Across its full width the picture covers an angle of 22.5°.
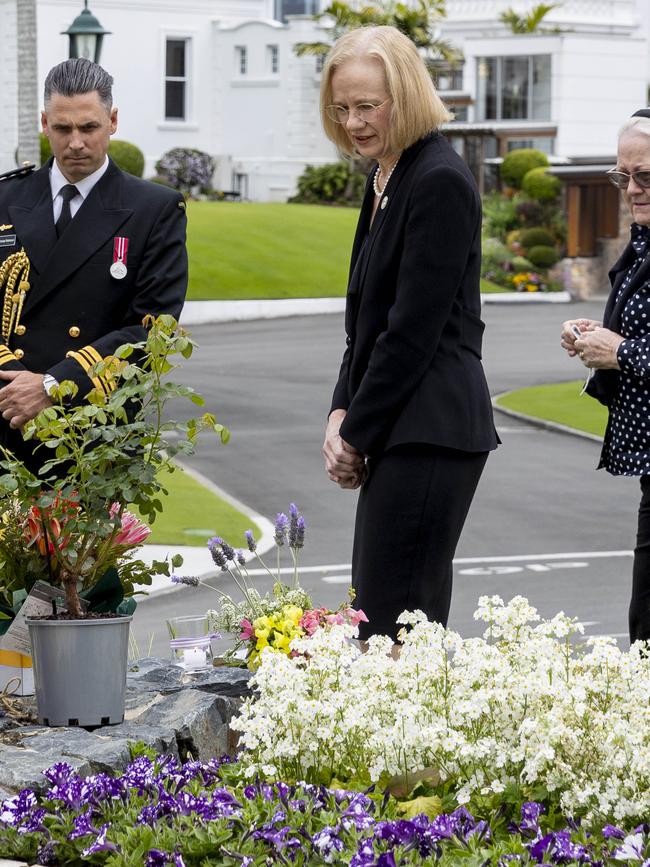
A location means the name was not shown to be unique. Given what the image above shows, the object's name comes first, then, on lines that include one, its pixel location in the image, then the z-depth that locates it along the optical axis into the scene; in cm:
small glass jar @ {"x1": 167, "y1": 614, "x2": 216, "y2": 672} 562
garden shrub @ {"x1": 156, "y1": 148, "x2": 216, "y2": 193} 5181
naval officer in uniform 538
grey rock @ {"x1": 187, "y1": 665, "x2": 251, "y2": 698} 503
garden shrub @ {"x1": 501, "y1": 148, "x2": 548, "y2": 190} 5056
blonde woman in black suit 468
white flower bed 369
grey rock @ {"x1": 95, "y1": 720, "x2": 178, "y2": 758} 455
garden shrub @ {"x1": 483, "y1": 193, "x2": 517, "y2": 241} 4788
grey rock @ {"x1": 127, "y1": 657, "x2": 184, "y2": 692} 530
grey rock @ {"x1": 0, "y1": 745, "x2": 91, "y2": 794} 414
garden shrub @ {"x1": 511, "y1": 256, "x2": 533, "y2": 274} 4431
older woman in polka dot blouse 505
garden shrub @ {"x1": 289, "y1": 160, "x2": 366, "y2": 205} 5300
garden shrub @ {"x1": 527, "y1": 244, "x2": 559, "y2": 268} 4491
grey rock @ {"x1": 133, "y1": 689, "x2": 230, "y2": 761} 468
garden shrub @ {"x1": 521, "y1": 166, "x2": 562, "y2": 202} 4797
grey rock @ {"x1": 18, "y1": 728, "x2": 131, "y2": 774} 433
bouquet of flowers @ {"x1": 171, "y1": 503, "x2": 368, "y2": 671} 499
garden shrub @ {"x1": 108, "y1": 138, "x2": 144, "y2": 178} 4160
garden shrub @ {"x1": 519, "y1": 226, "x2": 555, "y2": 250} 4575
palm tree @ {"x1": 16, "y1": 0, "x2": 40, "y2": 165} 2802
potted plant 464
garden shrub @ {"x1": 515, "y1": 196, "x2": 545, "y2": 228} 4806
